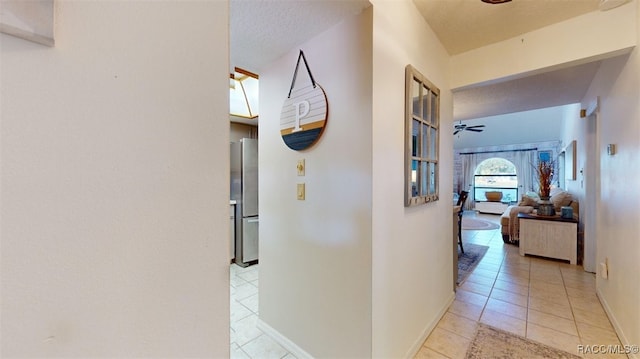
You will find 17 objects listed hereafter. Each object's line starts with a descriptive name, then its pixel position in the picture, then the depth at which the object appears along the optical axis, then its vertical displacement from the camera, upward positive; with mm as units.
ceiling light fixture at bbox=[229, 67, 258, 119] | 2748 +968
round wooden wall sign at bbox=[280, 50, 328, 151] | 1605 +431
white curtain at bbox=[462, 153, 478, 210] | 9188 +157
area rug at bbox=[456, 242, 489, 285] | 3295 -1231
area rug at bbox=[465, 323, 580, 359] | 1774 -1242
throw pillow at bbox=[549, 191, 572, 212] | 4396 -395
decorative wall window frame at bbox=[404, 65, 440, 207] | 1629 +285
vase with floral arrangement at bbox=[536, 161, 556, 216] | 4027 -249
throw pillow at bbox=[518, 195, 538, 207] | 4902 -461
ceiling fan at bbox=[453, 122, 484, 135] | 6270 +1280
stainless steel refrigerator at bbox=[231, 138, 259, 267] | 3594 -304
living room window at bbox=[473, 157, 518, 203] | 8688 -30
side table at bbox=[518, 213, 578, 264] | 3635 -882
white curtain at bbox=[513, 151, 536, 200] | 8133 +236
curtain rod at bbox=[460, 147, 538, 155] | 8106 +941
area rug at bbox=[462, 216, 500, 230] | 6259 -1204
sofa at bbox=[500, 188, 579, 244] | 4387 -574
